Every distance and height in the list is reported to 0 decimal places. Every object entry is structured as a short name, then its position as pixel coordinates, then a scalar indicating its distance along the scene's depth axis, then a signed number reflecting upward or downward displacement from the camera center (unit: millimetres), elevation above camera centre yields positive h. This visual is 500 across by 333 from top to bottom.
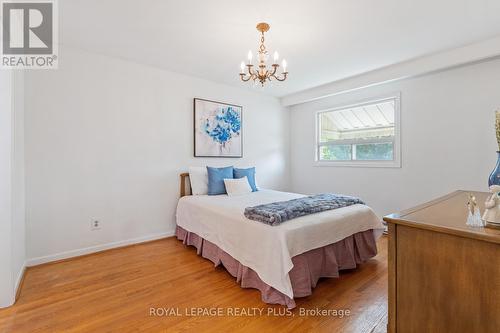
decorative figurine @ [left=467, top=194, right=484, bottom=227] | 987 -227
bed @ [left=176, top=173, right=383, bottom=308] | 1774 -717
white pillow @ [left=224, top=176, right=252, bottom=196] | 3326 -314
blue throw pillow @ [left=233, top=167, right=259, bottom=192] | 3668 -156
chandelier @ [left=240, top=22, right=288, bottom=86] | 2088 +878
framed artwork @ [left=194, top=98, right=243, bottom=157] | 3662 +600
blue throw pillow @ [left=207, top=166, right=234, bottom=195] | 3340 -217
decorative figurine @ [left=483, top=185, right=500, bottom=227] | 956 -182
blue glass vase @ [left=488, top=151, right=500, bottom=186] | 1477 -68
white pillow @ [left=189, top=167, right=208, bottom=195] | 3363 -221
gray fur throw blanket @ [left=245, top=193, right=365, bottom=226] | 1938 -397
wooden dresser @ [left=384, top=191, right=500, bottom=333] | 894 -463
